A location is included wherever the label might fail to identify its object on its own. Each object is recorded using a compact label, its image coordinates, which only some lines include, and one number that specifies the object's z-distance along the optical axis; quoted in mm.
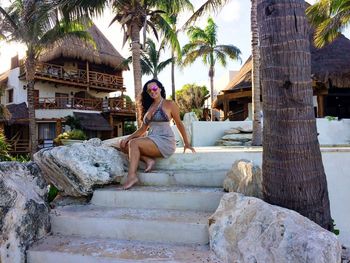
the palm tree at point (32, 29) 12794
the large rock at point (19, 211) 2867
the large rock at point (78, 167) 3809
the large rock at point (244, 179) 3082
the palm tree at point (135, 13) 11383
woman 4242
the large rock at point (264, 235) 2072
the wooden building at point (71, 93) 24875
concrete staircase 2799
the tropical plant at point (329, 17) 12219
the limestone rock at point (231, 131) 10836
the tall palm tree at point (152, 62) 28375
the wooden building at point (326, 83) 14758
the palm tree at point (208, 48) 26031
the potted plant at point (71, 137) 16453
